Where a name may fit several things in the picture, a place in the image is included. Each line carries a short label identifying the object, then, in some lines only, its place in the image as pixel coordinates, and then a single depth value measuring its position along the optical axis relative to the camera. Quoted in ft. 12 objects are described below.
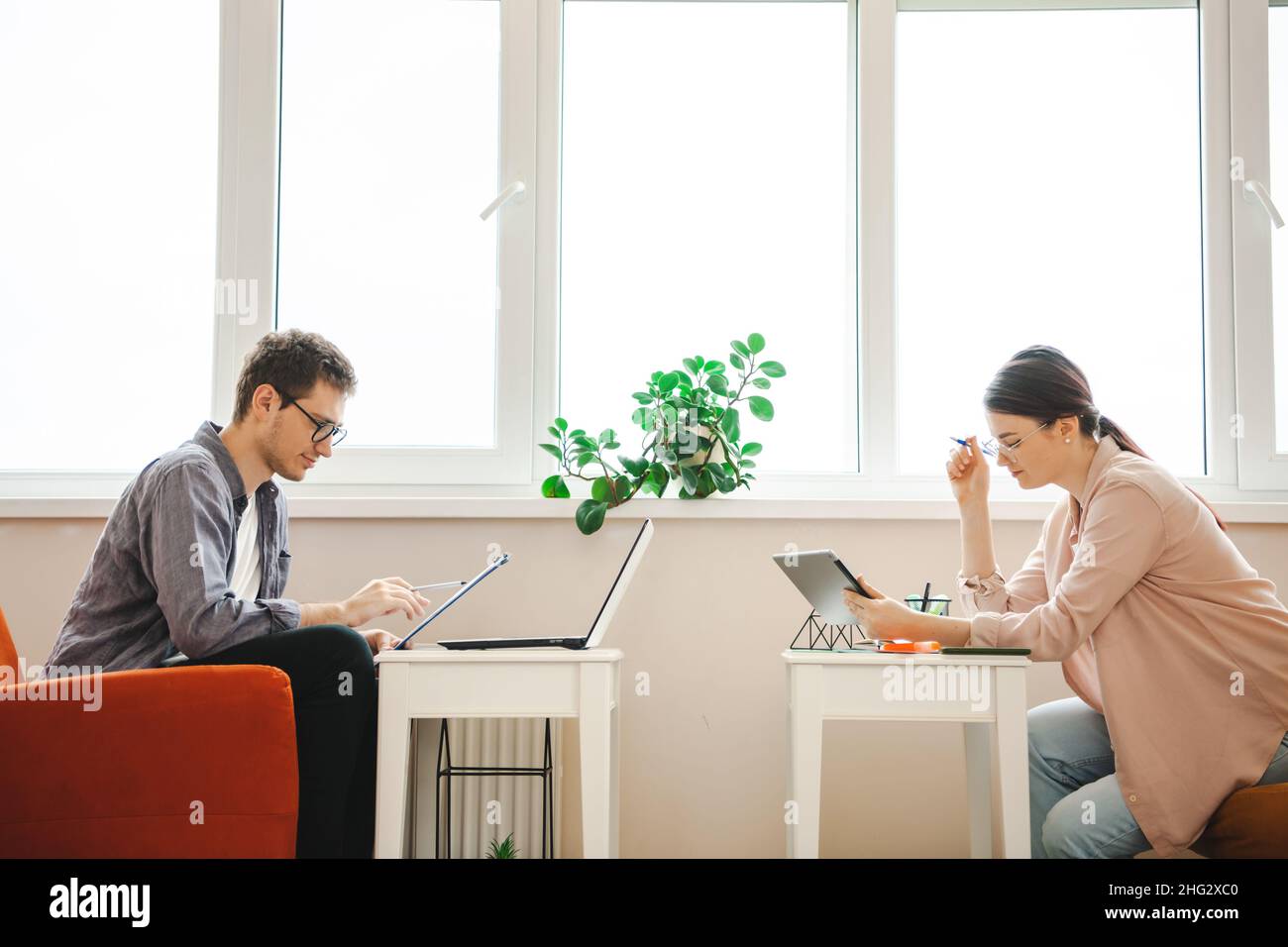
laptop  6.07
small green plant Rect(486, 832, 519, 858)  7.04
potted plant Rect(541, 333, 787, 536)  7.69
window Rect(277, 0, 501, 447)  8.37
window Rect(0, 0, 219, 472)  8.37
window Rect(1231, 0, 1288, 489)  8.21
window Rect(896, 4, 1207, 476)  8.44
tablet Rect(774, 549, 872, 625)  5.97
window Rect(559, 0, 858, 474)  8.47
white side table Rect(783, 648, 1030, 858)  5.66
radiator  7.13
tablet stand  7.41
